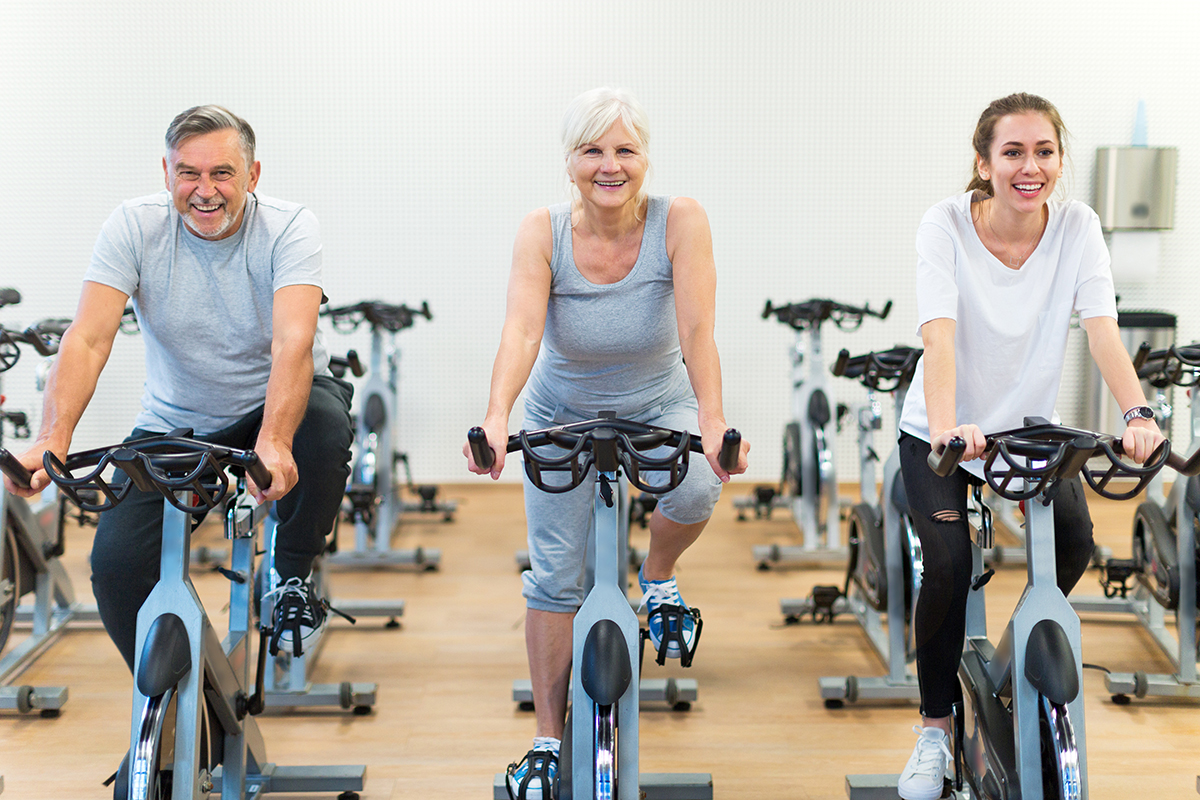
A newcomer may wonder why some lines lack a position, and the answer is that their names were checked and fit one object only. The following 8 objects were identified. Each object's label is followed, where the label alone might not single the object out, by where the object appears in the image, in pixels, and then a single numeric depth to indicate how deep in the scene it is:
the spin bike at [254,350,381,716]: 2.73
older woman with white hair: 1.90
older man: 1.96
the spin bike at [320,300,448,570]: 3.96
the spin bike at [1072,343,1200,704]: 2.79
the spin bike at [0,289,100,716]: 2.75
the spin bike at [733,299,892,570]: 3.94
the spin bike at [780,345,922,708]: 2.79
